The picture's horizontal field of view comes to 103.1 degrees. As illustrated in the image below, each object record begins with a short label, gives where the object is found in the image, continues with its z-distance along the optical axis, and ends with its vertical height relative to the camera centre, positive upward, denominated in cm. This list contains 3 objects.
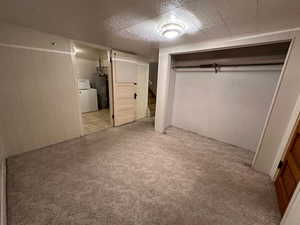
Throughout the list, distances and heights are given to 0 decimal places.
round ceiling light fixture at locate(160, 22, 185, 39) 163 +75
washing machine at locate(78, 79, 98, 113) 473 -72
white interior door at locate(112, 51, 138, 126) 319 -15
